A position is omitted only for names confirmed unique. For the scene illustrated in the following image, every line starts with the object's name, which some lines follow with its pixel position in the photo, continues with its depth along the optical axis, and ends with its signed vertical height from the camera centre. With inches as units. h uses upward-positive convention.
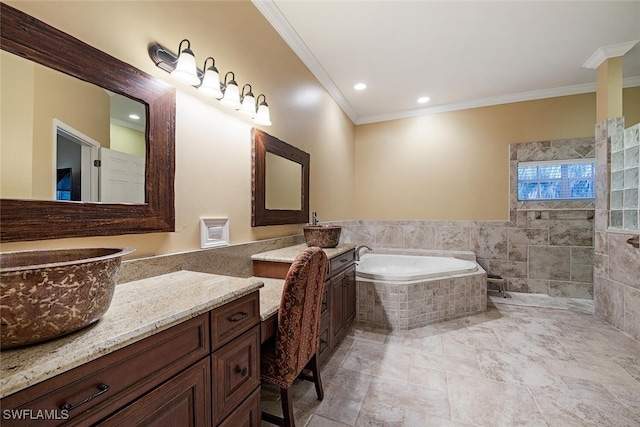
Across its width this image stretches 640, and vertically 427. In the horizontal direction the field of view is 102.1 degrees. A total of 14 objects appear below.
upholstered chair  48.3 -22.8
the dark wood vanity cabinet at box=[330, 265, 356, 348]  81.0 -30.8
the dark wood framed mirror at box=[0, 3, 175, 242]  32.3 +12.5
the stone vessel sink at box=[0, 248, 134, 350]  19.9 -7.4
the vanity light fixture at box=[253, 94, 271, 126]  74.5 +28.7
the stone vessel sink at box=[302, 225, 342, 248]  87.4 -7.7
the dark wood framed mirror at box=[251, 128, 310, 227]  77.0 +10.7
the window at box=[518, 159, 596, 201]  132.6 +18.9
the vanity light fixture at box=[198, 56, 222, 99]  56.4 +28.5
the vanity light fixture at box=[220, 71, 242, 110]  62.5 +29.0
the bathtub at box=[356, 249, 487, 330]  103.2 -34.4
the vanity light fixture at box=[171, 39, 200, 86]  50.4 +28.5
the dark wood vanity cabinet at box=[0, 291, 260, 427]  20.5 -17.5
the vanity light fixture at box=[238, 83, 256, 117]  68.8 +29.5
